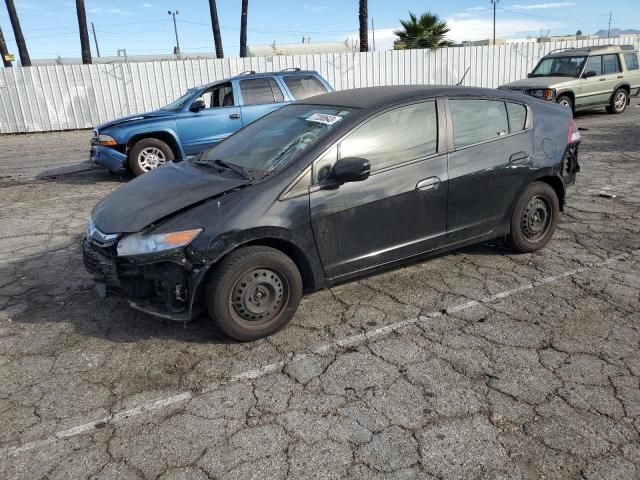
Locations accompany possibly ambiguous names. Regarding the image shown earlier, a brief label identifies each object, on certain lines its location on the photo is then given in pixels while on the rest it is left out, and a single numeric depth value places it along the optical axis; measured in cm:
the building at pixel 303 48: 4300
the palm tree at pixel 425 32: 2411
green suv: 1327
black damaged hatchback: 332
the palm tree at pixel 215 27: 2448
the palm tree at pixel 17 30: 1995
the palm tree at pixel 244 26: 2678
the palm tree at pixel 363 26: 2150
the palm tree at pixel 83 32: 1961
